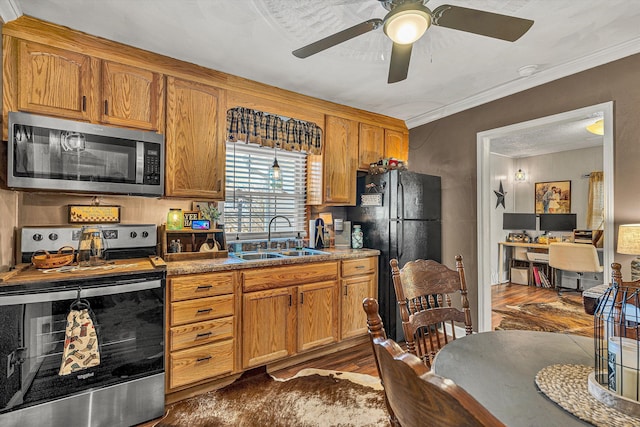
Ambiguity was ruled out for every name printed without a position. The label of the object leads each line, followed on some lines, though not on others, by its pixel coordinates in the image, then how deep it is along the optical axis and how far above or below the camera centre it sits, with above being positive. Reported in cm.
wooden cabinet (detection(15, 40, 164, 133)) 193 +84
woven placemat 72 -48
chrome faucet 313 -20
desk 571 -60
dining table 77 -49
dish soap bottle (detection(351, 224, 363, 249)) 335 -25
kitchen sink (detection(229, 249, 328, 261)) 295 -38
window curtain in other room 532 +27
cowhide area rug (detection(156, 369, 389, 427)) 195 -129
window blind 304 +23
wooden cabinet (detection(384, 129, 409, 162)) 373 +86
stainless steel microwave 183 +36
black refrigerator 312 -8
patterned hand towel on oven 172 -71
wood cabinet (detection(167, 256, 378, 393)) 214 -80
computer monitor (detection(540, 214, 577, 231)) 567 -11
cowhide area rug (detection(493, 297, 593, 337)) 369 -131
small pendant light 315 +41
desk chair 464 -63
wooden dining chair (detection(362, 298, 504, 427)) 39 -25
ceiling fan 140 +91
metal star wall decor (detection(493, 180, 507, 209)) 620 +41
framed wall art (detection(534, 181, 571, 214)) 580 +37
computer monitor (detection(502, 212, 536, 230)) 613 -10
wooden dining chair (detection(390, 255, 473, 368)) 144 -37
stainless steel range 164 -74
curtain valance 280 +80
